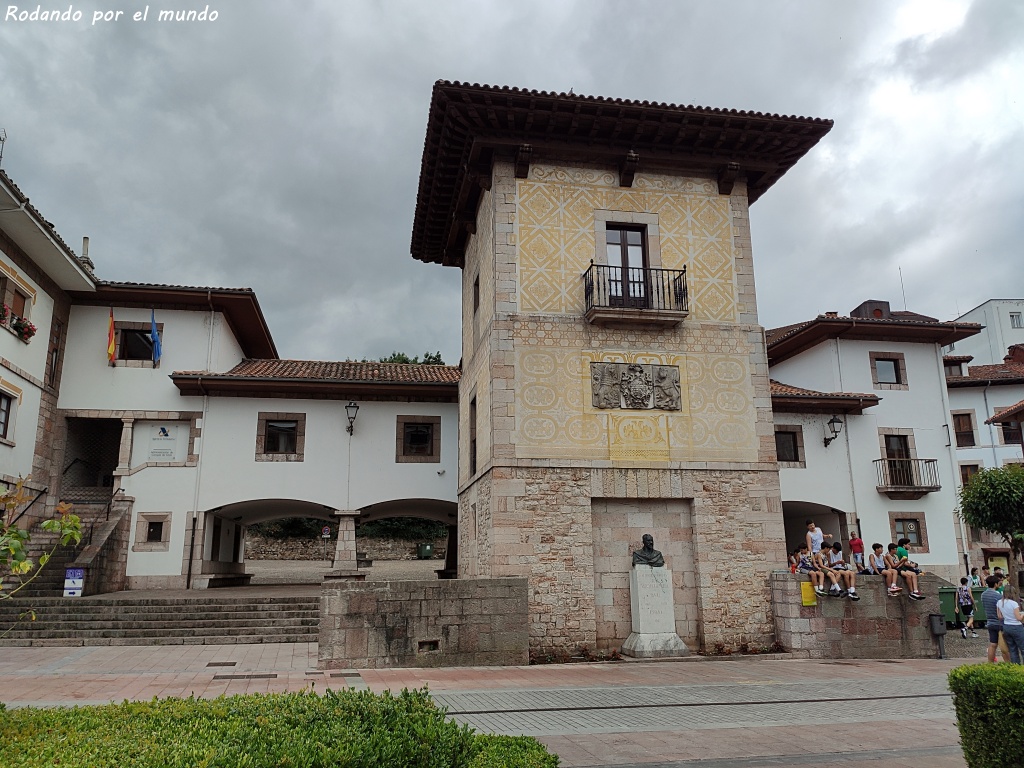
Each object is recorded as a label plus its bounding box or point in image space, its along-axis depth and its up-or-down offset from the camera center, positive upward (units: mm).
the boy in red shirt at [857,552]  16516 +278
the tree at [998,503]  20453 +1620
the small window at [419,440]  20328 +3450
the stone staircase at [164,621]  13852 -906
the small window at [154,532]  18844 +1013
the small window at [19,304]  17562 +6213
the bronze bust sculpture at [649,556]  12773 +187
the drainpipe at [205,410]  18938 +4131
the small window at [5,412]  17125 +3644
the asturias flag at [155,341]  19703 +5947
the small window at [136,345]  20438 +6046
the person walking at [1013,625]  10312 -825
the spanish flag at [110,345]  19734 +5830
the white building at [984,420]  29031 +5485
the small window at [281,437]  19906 +3477
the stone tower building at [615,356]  12984 +3816
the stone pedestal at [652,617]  12422 -809
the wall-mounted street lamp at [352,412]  19755 +4085
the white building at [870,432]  21516 +3801
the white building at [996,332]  40625 +12124
